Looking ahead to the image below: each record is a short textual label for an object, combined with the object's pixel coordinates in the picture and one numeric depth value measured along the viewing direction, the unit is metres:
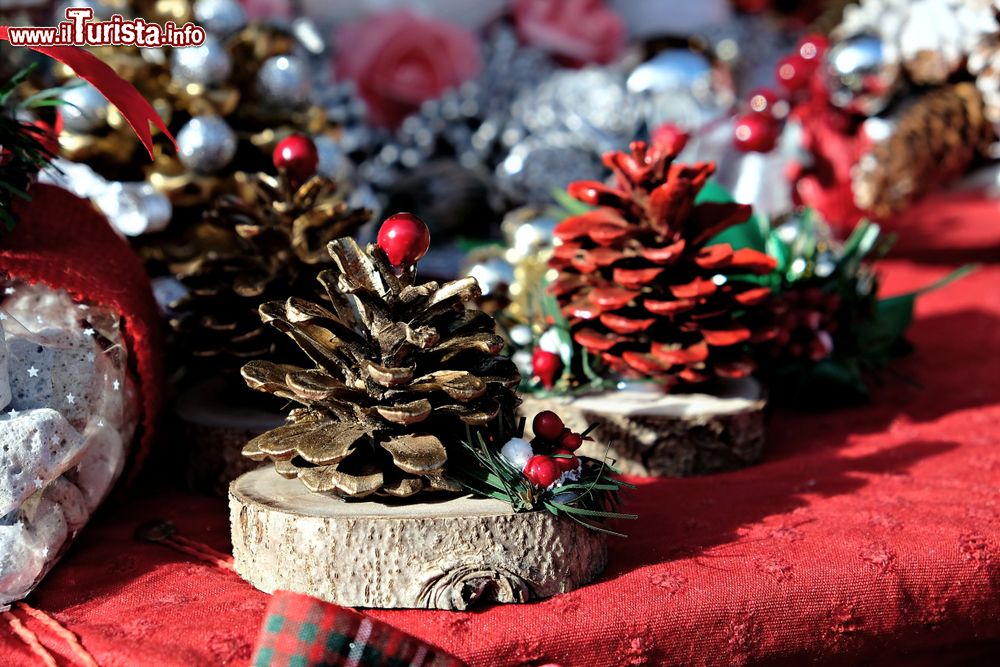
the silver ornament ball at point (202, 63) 0.84
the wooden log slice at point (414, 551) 0.70
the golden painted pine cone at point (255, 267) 0.78
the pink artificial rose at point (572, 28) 1.19
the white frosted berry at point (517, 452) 0.71
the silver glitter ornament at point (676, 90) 1.03
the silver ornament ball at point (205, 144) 0.84
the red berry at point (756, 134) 0.91
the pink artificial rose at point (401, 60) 1.11
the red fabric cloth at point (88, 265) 0.74
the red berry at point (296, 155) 0.77
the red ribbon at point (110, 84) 0.72
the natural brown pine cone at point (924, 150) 0.99
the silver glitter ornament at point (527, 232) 0.88
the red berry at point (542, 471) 0.70
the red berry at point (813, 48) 0.95
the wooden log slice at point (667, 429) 0.79
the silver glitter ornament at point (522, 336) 0.83
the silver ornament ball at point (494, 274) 0.87
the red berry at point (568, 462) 0.71
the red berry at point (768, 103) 0.95
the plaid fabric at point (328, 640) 0.67
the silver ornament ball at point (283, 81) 0.87
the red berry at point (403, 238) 0.71
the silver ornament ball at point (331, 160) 0.87
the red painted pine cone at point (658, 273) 0.79
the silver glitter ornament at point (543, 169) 0.98
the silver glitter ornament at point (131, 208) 0.83
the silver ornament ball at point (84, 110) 0.84
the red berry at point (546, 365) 0.79
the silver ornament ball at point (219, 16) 0.87
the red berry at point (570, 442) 0.72
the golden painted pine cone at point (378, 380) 0.70
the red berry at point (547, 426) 0.72
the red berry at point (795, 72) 0.95
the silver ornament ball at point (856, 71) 0.98
